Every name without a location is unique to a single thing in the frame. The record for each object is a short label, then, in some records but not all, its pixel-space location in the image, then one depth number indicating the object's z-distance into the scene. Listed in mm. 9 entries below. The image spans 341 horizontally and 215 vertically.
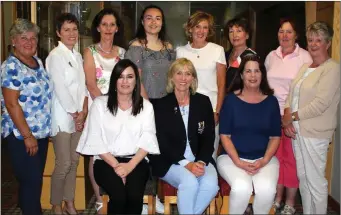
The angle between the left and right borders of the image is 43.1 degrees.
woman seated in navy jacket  2994
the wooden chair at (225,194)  3014
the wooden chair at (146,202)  2995
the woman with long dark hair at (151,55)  3322
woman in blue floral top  2834
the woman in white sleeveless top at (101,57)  3367
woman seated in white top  2916
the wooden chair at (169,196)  3066
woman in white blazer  3178
